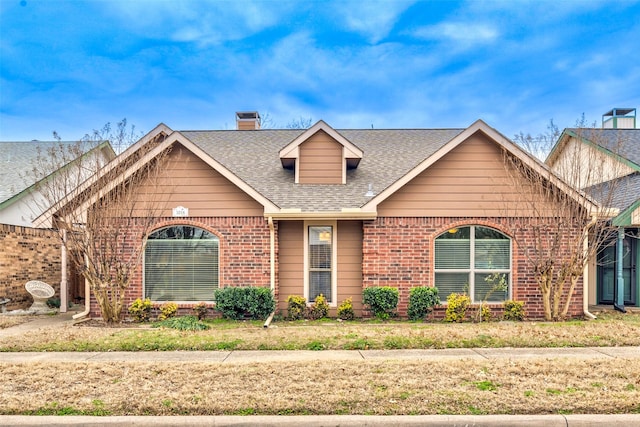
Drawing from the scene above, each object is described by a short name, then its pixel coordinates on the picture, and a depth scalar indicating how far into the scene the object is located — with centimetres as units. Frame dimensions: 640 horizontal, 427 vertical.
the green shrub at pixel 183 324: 969
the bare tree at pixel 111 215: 1052
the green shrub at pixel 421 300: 1098
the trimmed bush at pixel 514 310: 1116
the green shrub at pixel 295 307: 1123
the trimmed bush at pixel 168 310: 1110
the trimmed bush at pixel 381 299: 1095
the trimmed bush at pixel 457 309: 1103
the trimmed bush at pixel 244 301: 1077
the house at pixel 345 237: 1148
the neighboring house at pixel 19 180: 1510
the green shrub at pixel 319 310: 1131
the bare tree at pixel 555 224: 1090
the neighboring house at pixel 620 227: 1222
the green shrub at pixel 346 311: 1123
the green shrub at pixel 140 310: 1112
